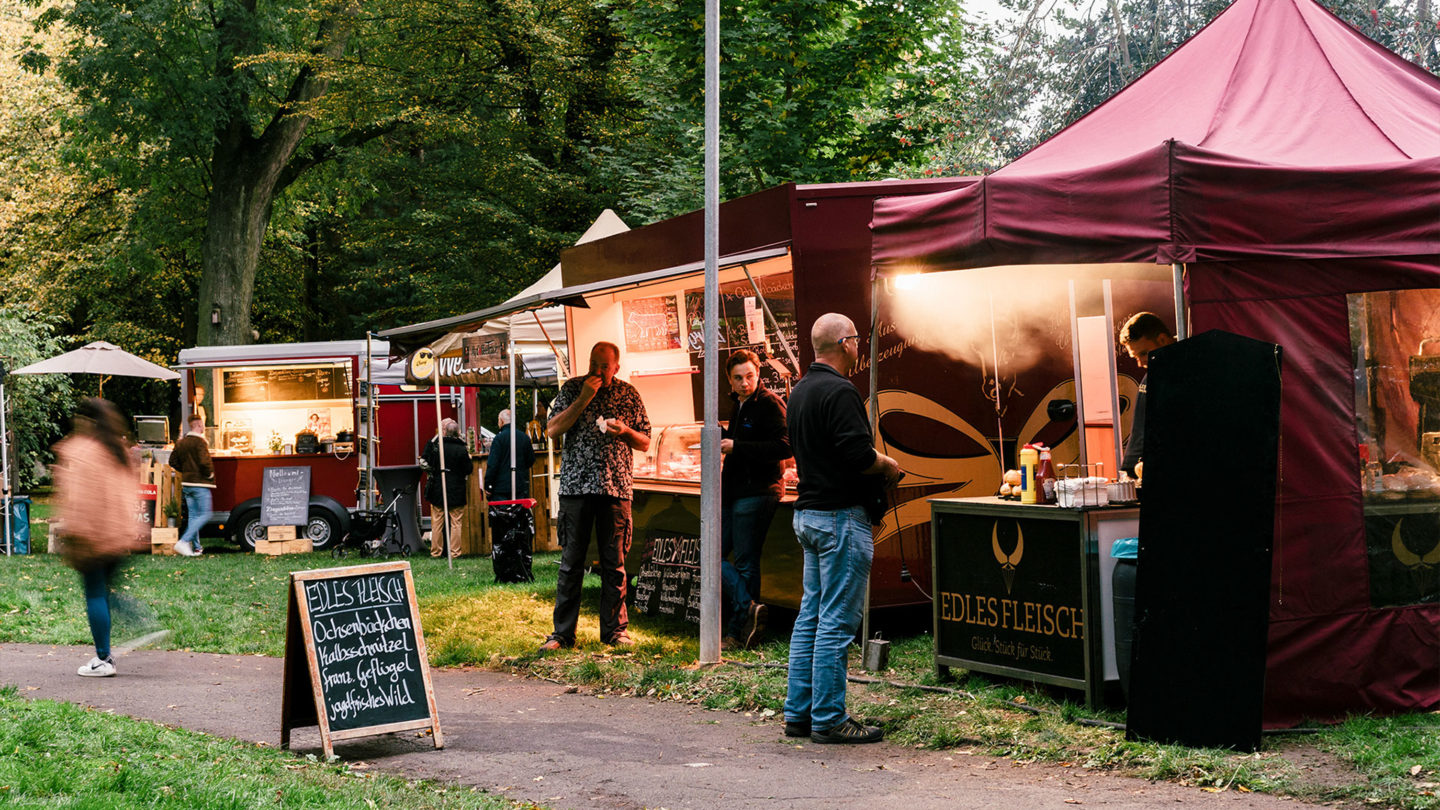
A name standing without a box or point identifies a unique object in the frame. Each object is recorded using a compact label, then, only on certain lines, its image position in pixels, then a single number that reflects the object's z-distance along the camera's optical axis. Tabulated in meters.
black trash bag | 14.05
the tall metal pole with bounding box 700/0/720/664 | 8.80
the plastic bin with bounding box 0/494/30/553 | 19.47
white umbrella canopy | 20.97
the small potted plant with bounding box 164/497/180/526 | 19.77
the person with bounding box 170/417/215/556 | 18.69
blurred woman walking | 8.78
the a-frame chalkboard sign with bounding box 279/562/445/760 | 6.58
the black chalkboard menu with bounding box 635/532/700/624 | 10.48
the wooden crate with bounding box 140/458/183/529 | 19.64
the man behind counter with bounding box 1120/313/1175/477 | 7.08
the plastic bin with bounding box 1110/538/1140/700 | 6.62
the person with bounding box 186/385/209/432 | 20.52
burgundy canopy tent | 6.29
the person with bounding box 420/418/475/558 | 17.06
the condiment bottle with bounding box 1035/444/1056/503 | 7.26
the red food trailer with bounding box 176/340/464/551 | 19.53
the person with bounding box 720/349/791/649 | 9.38
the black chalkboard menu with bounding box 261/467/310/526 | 19.28
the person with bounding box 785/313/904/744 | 6.57
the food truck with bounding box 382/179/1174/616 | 9.16
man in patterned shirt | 9.38
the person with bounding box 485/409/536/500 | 15.07
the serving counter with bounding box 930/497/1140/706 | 6.84
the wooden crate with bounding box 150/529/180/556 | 19.00
